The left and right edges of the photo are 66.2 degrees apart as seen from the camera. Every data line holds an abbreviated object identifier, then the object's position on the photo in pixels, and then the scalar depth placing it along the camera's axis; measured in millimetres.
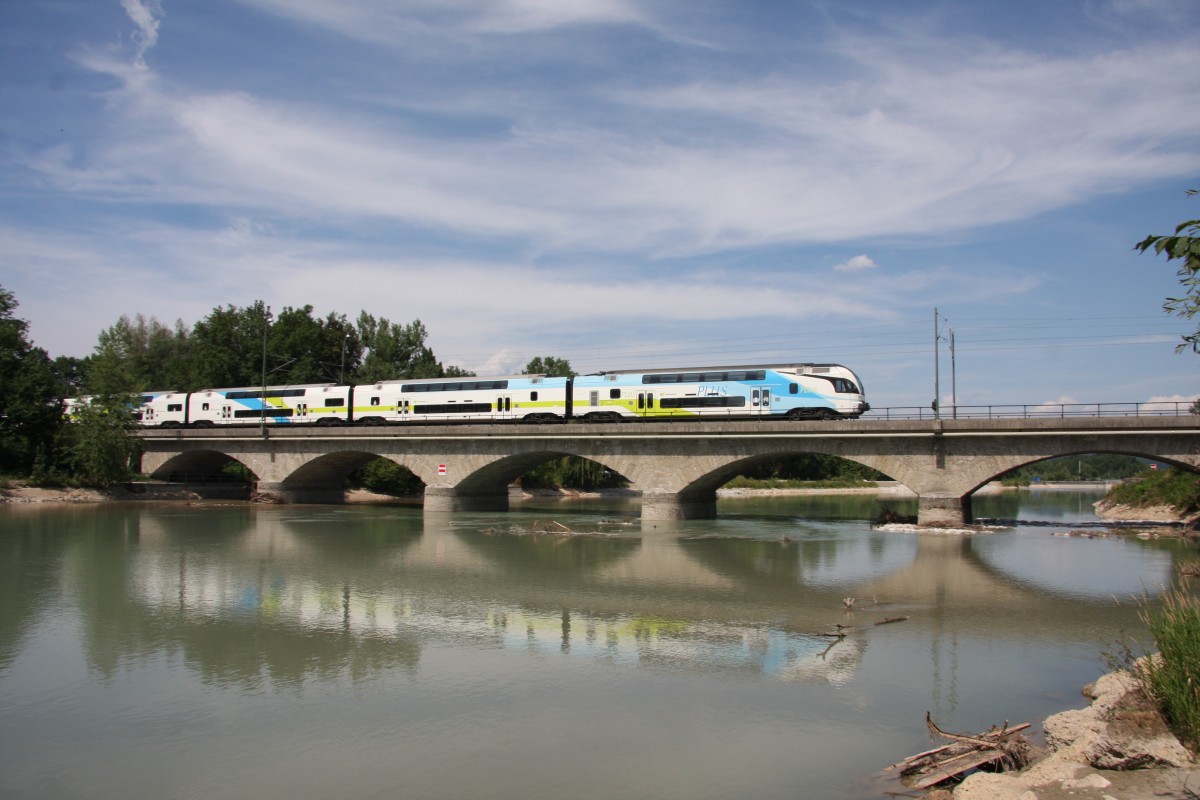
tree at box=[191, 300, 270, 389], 91438
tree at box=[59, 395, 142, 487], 59469
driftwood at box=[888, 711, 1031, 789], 10734
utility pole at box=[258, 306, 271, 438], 58531
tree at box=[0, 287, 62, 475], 59031
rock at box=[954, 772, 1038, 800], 9383
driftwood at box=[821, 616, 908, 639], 19141
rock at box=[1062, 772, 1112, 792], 9422
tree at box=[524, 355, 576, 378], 98375
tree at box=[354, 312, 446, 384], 93625
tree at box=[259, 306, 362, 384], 92312
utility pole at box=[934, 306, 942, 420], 43634
